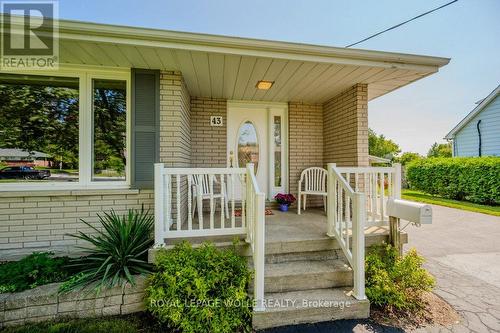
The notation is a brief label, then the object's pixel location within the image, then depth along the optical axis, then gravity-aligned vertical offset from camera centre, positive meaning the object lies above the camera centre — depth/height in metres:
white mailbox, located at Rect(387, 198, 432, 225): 2.34 -0.48
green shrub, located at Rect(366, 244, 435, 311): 2.23 -1.20
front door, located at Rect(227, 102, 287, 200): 4.72 +0.57
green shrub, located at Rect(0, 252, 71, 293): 2.09 -1.05
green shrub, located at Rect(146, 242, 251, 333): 1.92 -1.13
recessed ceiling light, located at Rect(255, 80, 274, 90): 3.63 +1.40
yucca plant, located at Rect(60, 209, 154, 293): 2.13 -0.97
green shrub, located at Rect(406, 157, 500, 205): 7.11 -0.36
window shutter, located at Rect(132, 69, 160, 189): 3.09 +0.61
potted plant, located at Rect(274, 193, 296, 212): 4.40 -0.65
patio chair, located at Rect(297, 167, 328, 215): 4.34 -0.23
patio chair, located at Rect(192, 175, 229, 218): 3.50 -0.36
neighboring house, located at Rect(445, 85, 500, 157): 9.64 +1.83
